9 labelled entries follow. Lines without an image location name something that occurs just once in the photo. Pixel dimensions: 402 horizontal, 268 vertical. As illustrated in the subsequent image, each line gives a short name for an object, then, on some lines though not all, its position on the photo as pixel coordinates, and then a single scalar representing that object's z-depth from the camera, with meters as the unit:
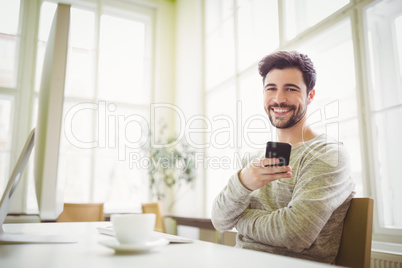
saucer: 0.68
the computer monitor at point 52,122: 0.70
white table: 0.58
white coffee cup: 0.70
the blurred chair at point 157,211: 3.81
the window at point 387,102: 2.22
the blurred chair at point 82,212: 3.07
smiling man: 1.08
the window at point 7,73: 4.48
